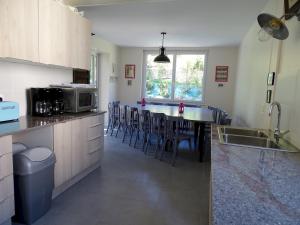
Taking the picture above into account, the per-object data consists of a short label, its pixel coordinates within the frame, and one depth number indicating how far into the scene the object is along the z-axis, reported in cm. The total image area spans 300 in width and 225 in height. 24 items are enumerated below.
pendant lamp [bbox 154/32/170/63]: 500
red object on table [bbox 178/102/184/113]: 445
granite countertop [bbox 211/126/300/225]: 79
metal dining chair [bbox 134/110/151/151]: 417
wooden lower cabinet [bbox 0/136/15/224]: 171
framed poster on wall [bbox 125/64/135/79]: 709
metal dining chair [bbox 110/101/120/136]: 521
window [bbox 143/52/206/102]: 673
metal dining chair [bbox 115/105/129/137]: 493
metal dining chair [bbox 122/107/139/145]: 468
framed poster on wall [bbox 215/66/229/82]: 642
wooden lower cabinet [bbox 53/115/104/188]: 243
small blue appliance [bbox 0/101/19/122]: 206
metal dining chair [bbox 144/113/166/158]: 390
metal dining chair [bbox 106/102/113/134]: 538
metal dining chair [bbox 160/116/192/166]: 361
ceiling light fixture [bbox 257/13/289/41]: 172
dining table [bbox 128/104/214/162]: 369
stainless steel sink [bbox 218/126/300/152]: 184
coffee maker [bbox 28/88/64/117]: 265
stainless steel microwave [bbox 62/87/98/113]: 295
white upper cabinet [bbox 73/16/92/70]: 313
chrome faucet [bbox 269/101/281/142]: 193
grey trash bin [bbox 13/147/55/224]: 191
